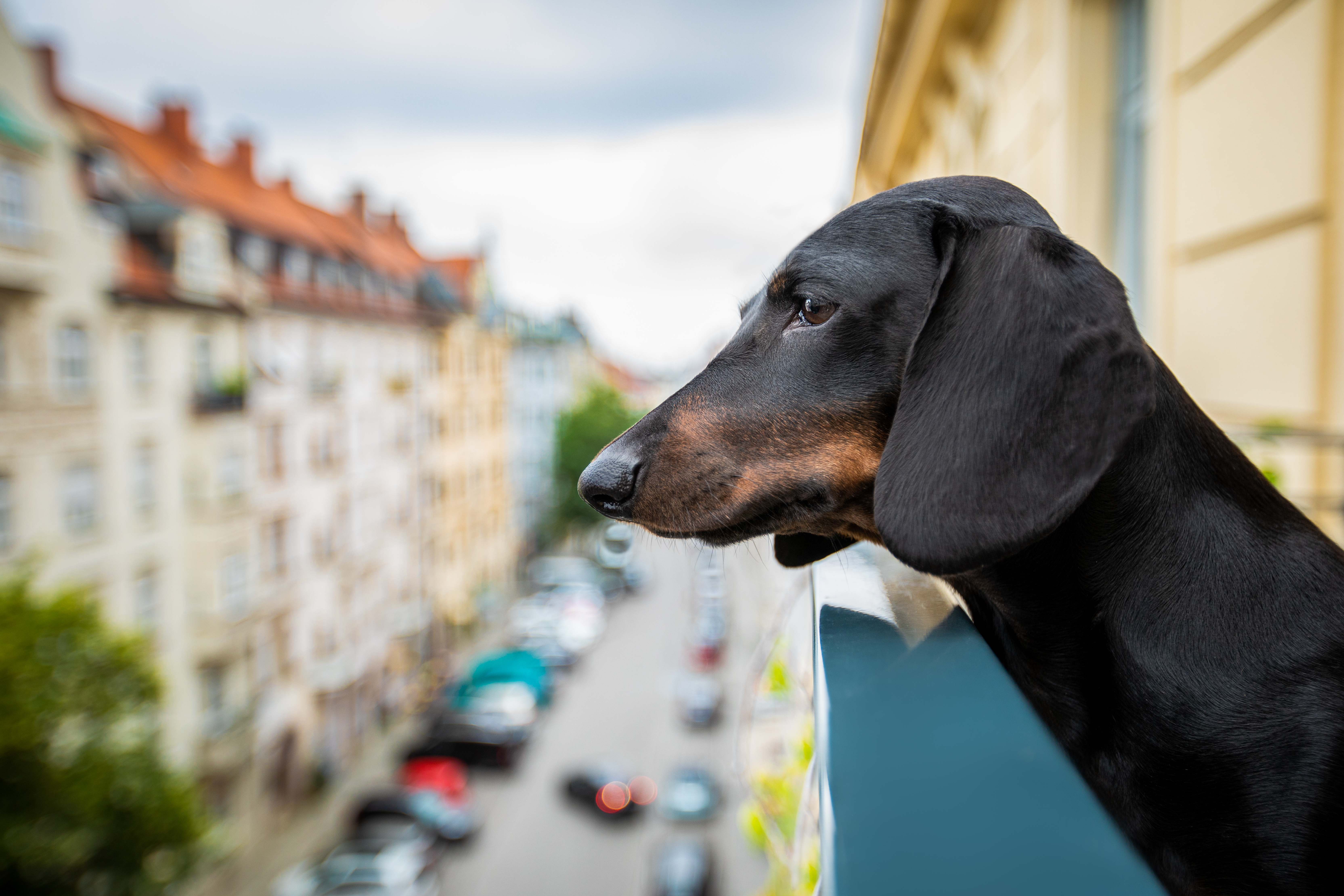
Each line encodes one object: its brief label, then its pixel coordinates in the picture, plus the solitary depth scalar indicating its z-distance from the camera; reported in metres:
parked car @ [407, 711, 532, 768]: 21.08
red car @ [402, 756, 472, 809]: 19.19
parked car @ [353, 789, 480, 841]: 17.53
